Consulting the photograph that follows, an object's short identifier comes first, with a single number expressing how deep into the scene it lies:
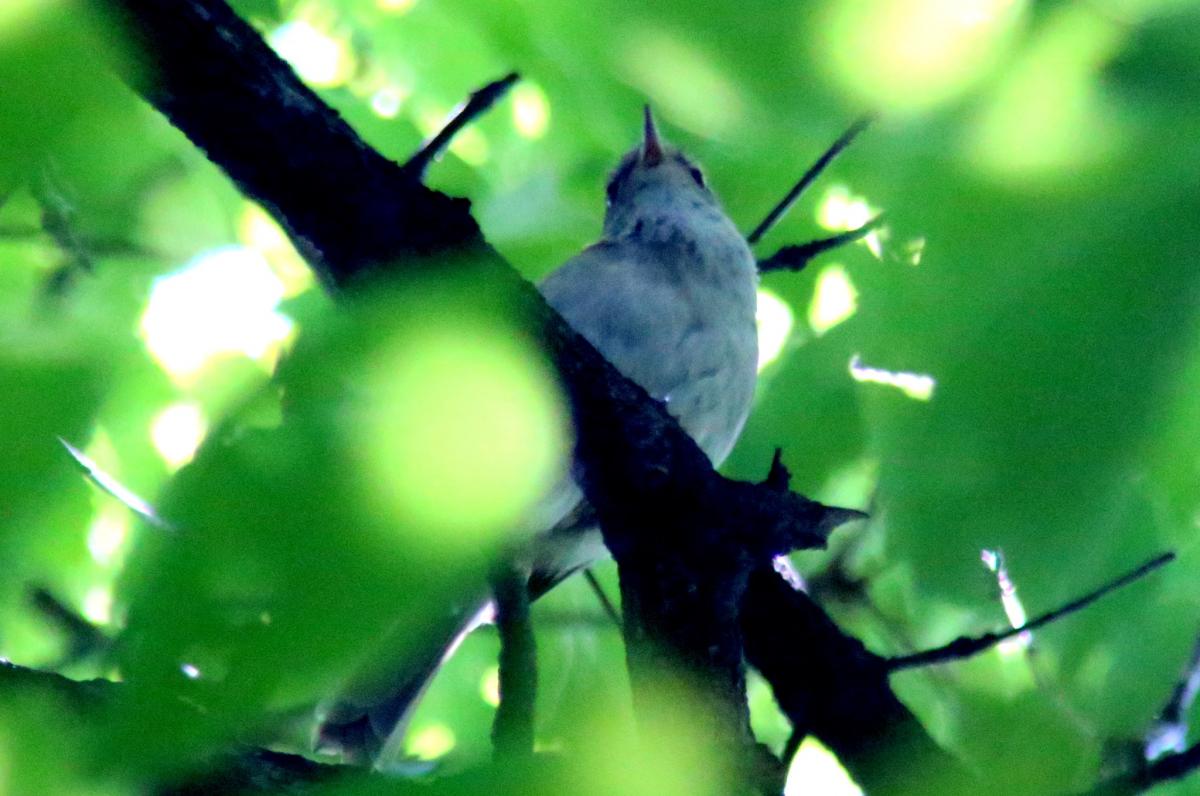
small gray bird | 7.98
